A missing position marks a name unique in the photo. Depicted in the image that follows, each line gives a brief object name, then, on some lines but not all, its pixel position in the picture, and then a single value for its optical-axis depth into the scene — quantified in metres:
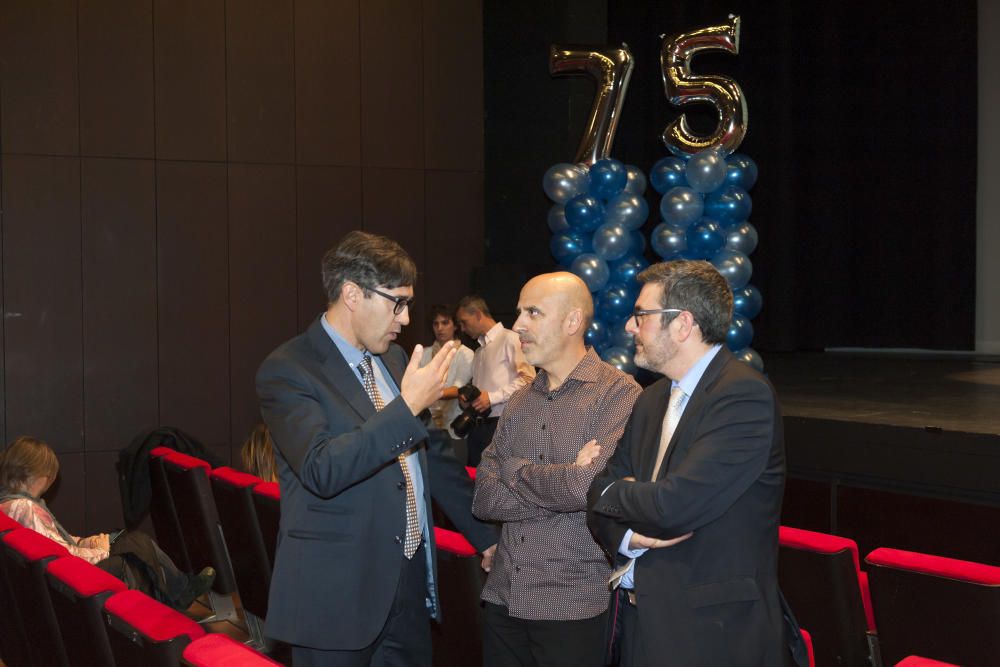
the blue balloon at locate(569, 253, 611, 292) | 6.64
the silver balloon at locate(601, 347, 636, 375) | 6.36
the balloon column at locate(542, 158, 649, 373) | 6.67
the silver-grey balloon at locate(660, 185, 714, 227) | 6.55
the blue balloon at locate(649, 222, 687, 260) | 6.68
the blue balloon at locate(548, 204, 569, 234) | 7.05
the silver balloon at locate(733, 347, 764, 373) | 6.43
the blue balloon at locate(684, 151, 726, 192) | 6.48
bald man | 2.40
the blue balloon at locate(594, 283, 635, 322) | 6.67
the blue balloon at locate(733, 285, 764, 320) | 6.57
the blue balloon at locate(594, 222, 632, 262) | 6.65
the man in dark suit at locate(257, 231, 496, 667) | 2.10
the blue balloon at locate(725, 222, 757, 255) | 6.59
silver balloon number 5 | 6.66
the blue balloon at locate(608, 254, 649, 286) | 6.77
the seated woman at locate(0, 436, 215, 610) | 3.98
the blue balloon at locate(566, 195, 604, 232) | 6.79
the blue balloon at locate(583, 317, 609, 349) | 6.80
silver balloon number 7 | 7.01
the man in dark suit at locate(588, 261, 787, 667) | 1.99
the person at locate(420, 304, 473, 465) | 6.19
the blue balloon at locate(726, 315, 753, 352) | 6.39
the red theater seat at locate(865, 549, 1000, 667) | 2.30
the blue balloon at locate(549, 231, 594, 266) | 6.93
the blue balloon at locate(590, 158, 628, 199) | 6.78
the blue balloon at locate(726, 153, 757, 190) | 6.65
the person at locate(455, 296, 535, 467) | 5.63
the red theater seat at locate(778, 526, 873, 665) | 2.60
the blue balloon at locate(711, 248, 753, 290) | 6.41
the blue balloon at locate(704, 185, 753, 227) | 6.57
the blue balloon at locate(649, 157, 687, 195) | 6.83
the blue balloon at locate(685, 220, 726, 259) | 6.50
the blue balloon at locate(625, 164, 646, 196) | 6.90
